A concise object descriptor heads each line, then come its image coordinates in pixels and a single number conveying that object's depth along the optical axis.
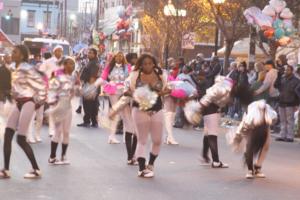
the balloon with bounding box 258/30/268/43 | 21.45
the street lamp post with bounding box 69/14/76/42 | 88.32
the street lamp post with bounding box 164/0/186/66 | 31.80
